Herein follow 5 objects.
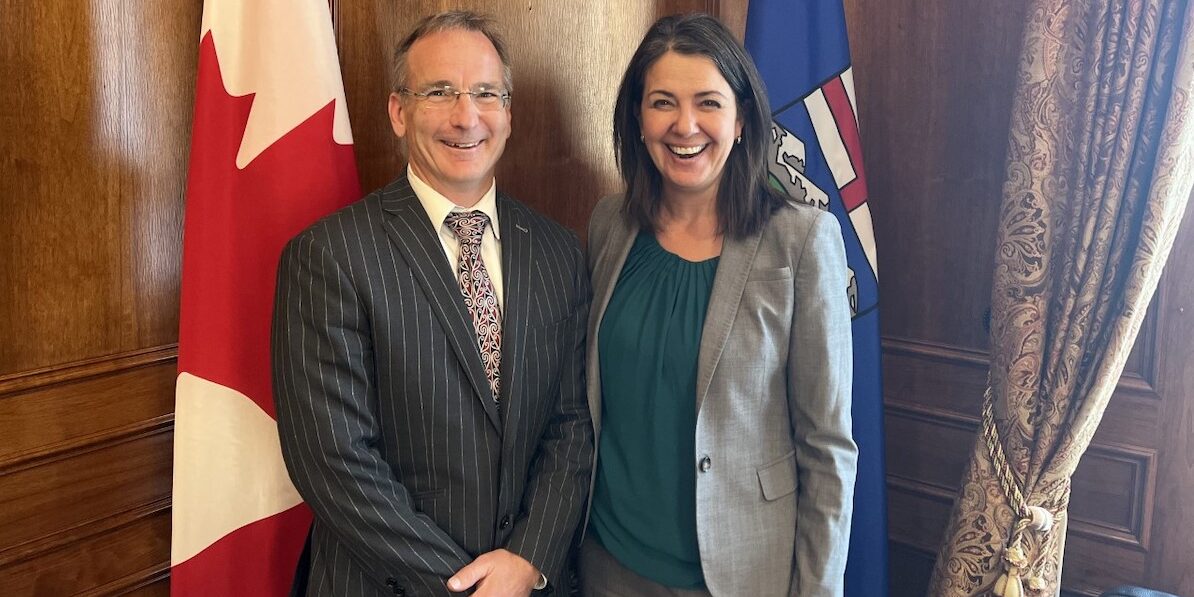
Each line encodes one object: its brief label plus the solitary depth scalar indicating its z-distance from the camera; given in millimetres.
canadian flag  1635
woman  1557
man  1436
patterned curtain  1779
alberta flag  2100
